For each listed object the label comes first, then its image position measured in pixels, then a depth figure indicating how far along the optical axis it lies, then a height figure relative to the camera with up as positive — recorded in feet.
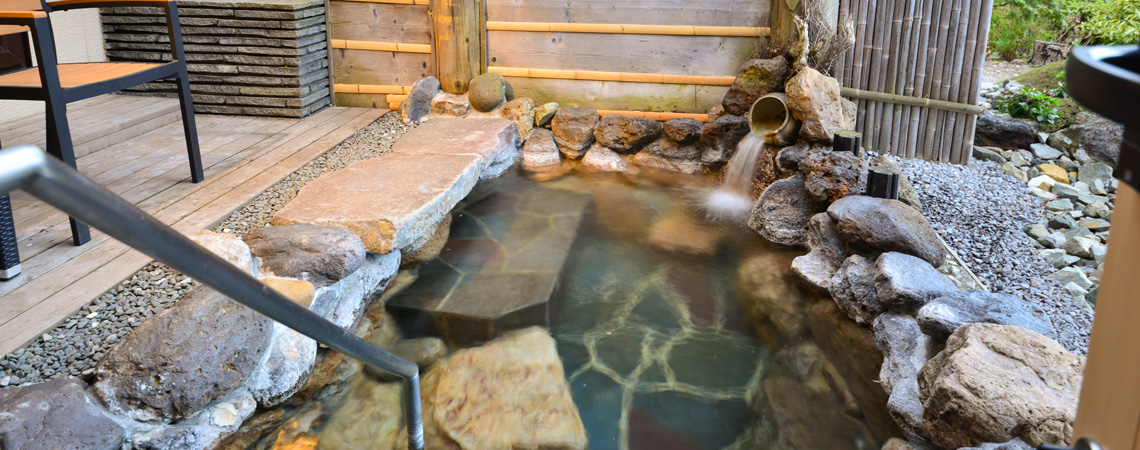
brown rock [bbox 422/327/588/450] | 7.96 -4.66
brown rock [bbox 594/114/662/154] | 16.72 -3.52
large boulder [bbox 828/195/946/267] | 10.27 -3.50
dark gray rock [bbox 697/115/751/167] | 15.83 -3.49
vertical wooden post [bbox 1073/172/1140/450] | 1.76 -0.89
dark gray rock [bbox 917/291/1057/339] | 8.25 -3.72
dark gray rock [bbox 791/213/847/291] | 11.18 -4.26
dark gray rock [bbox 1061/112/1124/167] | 15.10 -3.37
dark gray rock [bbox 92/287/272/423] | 6.87 -3.53
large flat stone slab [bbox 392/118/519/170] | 14.02 -3.17
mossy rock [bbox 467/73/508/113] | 16.87 -2.64
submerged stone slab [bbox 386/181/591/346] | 9.96 -4.33
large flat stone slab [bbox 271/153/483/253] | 10.15 -3.21
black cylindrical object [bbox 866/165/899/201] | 11.34 -3.13
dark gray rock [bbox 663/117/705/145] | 16.44 -3.39
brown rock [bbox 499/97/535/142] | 17.15 -3.20
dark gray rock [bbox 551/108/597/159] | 16.92 -3.48
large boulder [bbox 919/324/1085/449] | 6.54 -3.68
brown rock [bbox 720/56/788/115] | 15.17 -2.26
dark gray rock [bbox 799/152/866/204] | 11.84 -3.18
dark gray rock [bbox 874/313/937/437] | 7.89 -4.38
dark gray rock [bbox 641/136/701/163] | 16.62 -3.88
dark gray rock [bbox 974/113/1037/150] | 16.26 -3.49
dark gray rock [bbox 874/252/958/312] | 9.24 -3.79
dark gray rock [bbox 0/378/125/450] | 6.09 -3.58
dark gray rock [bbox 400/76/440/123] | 16.96 -2.85
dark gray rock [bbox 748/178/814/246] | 12.72 -4.04
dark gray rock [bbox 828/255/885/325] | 9.89 -4.20
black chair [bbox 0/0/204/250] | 8.54 -1.27
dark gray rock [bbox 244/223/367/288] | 9.02 -3.30
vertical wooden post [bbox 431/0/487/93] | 16.97 -1.57
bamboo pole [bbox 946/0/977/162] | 13.86 -1.94
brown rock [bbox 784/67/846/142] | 13.41 -2.37
